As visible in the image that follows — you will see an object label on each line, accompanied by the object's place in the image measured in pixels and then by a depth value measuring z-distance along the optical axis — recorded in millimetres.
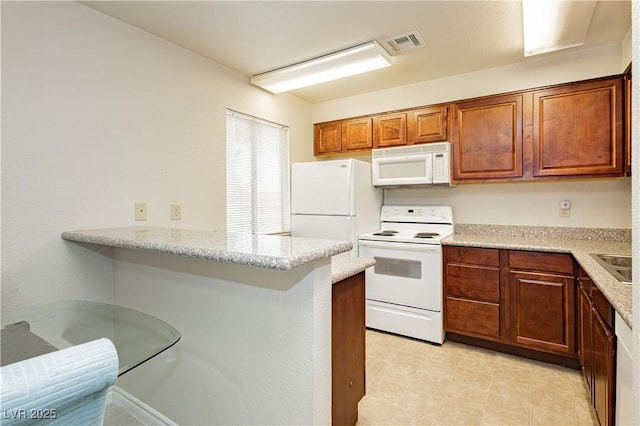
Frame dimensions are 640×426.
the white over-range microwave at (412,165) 3070
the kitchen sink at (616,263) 1692
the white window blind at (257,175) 3057
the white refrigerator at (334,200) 3213
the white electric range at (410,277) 2852
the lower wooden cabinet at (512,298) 2406
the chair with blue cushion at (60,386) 483
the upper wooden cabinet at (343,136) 3605
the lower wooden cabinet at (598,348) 1372
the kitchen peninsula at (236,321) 1224
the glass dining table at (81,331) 1044
